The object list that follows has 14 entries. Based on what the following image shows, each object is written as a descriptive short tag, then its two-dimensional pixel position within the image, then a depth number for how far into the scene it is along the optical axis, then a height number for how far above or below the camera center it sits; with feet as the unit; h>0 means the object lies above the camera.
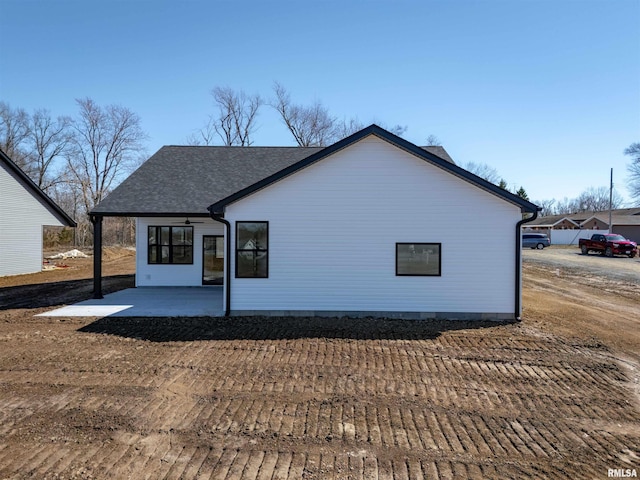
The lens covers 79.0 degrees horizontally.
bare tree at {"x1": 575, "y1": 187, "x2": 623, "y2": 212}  282.56 +24.95
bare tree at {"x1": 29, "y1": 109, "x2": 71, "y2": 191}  135.54 +27.82
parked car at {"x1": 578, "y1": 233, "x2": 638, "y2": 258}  95.81 -2.21
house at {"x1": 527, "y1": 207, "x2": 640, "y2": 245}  148.15 +5.37
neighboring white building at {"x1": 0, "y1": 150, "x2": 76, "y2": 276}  61.36 +2.01
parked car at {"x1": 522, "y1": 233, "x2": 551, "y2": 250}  128.26 -1.30
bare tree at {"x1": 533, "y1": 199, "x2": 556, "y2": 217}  311.27 +24.22
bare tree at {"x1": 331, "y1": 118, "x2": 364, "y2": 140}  127.75 +33.13
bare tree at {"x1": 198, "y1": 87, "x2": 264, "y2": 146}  132.57 +39.07
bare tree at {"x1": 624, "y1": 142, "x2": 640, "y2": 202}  170.92 +37.50
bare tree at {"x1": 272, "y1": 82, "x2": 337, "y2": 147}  127.85 +34.90
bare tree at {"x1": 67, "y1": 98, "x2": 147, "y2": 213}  136.98 +24.95
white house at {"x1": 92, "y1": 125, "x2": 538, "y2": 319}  32.17 -0.37
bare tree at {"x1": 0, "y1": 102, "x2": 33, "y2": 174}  133.58 +32.90
